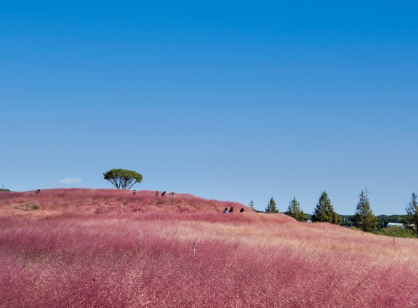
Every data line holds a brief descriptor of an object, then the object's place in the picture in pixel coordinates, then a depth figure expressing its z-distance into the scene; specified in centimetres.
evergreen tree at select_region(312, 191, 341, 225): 5666
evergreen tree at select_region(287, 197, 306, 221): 6588
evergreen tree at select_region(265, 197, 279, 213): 7462
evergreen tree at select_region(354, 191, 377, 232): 5544
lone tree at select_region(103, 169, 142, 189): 7594
